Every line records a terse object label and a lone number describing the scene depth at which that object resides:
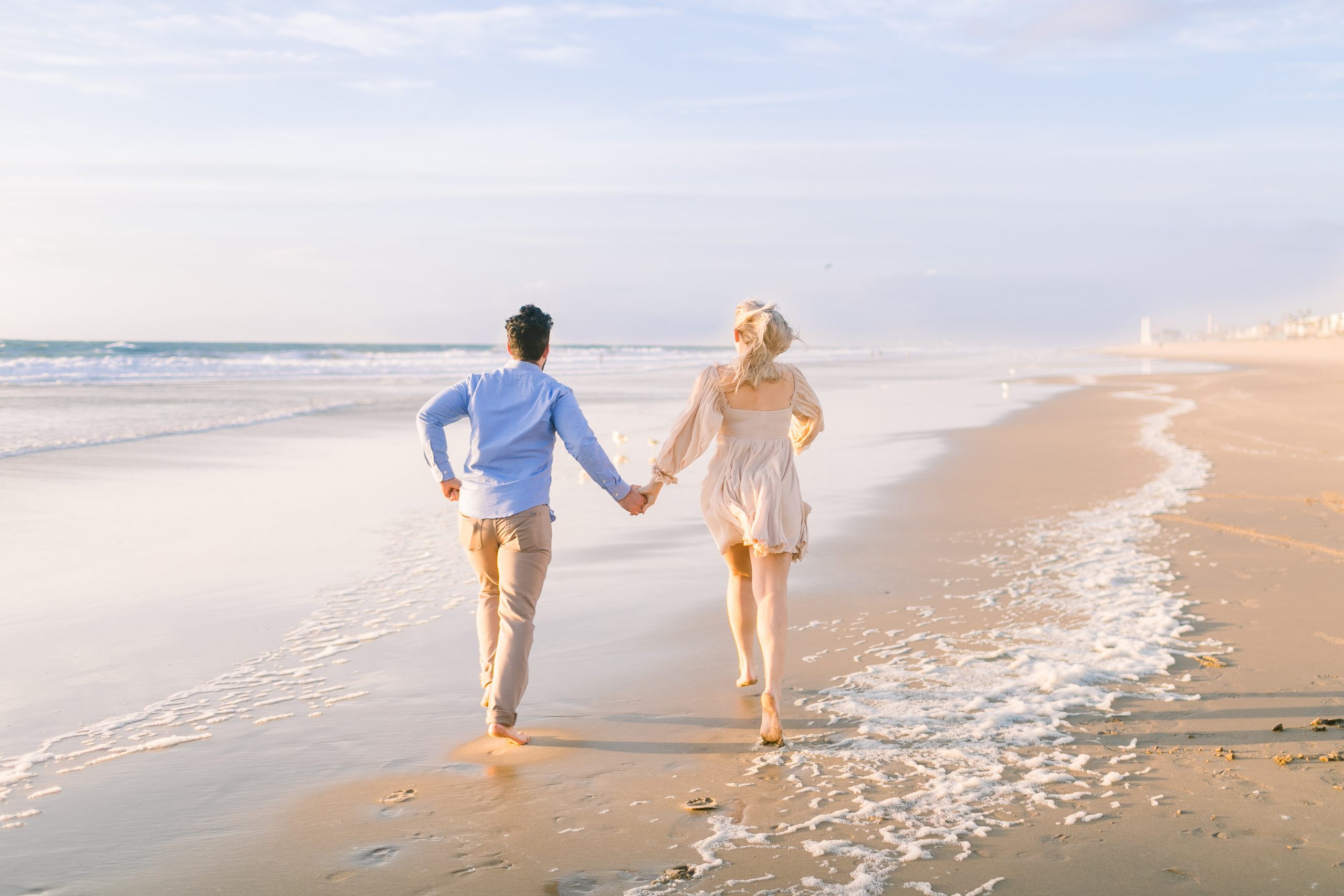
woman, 4.45
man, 4.33
